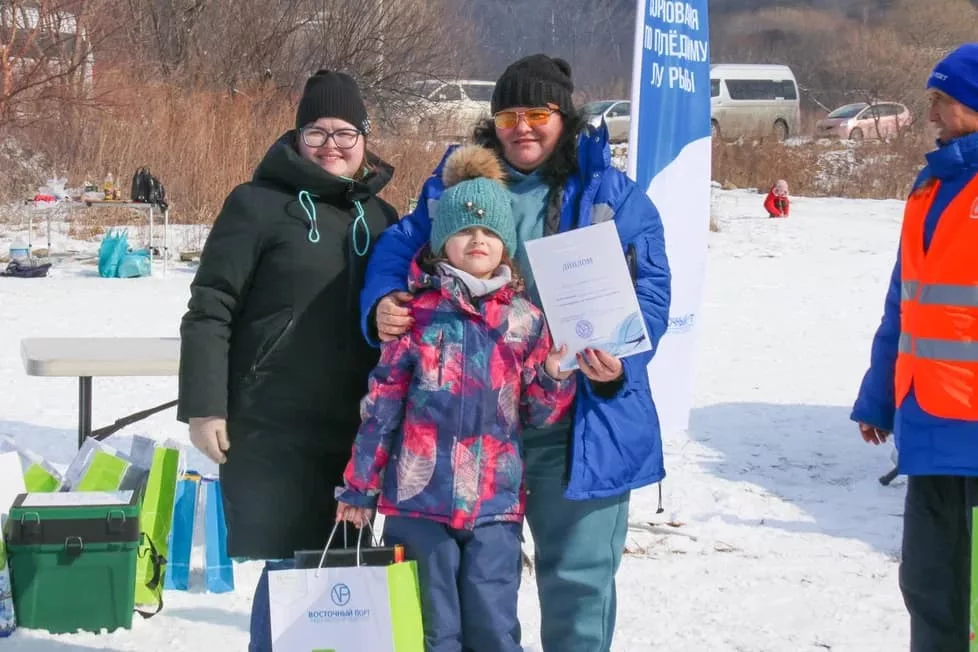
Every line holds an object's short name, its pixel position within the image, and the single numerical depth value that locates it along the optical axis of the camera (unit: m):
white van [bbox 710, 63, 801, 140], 30.81
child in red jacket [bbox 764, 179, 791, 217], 16.28
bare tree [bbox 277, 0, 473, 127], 23.45
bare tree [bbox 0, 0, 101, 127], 16.91
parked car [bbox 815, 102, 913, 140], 30.53
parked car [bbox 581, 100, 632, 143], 27.48
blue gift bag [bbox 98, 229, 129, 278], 11.67
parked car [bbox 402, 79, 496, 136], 21.59
